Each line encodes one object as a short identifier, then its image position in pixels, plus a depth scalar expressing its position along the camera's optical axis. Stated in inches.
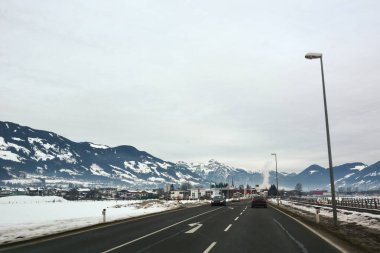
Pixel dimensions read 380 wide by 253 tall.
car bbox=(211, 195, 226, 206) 2576.3
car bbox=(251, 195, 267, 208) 2107.5
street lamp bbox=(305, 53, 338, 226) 871.4
